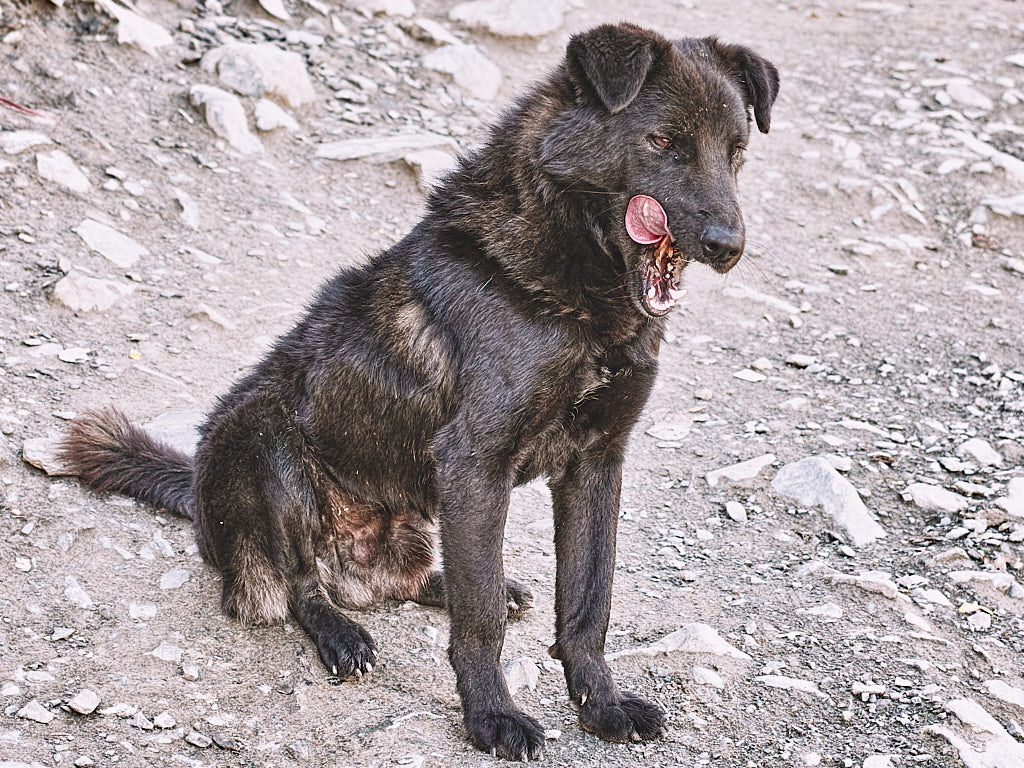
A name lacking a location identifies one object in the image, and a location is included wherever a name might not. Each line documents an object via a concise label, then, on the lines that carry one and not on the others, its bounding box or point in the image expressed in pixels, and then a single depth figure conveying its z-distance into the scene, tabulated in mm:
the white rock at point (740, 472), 5270
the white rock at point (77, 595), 3947
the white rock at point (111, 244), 6062
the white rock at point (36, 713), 3387
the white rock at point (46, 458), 4434
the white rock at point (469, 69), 8922
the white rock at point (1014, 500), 4887
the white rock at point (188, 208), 6648
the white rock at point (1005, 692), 3822
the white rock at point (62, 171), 6246
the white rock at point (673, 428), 5758
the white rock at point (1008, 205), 8055
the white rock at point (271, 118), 7590
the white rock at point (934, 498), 5027
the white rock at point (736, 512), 5062
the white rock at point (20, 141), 6207
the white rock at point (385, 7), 9141
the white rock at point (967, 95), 9266
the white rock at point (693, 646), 4074
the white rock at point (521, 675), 3893
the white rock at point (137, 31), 7508
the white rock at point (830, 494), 4879
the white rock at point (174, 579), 4188
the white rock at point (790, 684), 3930
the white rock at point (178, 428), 4961
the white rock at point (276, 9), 8570
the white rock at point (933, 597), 4402
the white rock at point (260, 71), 7680
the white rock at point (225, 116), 7332
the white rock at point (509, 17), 9461
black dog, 3506
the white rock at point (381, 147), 7688
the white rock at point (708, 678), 3934
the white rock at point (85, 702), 3438
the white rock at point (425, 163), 7543
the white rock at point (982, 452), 5371
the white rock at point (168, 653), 3770
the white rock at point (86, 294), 5539
